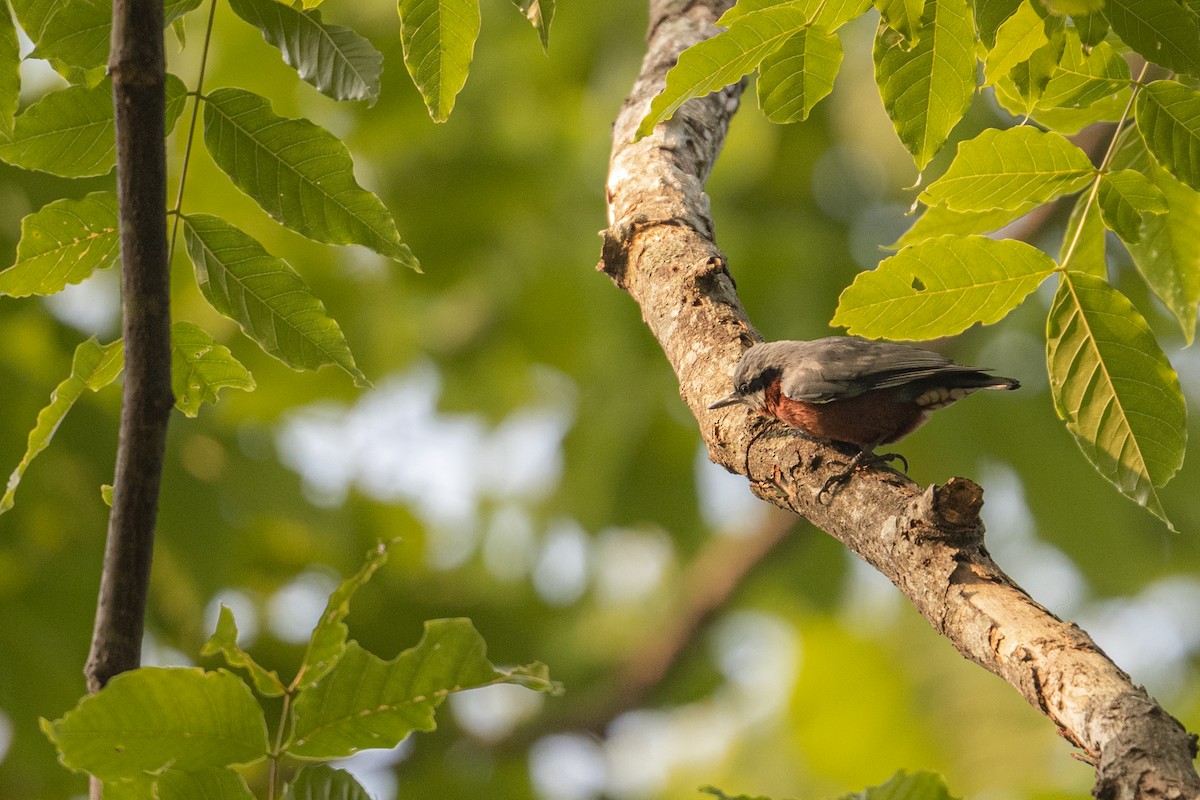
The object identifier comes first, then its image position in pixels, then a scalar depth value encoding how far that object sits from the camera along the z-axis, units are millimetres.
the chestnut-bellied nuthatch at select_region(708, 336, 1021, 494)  6633
